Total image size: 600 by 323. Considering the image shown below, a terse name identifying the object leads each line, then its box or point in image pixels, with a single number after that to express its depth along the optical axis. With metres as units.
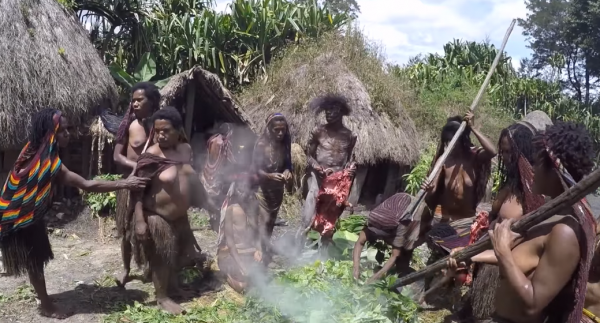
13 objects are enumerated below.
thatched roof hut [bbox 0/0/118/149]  7.11
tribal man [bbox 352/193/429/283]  4.36
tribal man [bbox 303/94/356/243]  6.00
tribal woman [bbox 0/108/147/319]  3.83
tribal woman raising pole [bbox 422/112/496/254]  4.84
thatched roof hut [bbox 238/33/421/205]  10.45
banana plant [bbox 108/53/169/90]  10.65
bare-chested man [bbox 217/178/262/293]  4.80
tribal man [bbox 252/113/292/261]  5.28
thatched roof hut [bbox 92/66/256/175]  7.91
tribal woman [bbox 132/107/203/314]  4.16
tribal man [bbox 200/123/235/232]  6.74
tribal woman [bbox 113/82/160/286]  4.82
